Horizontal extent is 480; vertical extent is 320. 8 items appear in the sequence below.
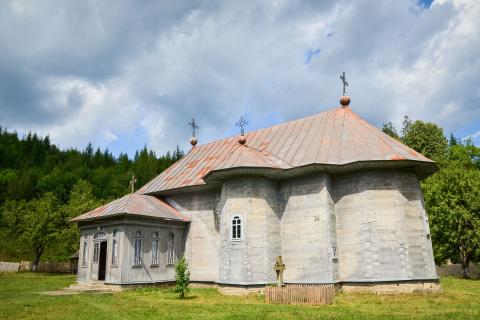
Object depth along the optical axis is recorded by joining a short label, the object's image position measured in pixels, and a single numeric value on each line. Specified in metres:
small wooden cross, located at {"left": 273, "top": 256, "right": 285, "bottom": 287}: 16.77
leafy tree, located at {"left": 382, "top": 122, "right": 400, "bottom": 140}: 44.62
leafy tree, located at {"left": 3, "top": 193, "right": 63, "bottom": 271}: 37.78
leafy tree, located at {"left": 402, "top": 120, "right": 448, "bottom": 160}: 41.22
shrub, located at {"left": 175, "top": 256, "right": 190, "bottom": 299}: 17.19
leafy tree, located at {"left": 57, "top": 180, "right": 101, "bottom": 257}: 38.53
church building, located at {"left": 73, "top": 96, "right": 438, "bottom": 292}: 17.70
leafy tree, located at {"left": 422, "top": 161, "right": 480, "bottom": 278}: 28.47
